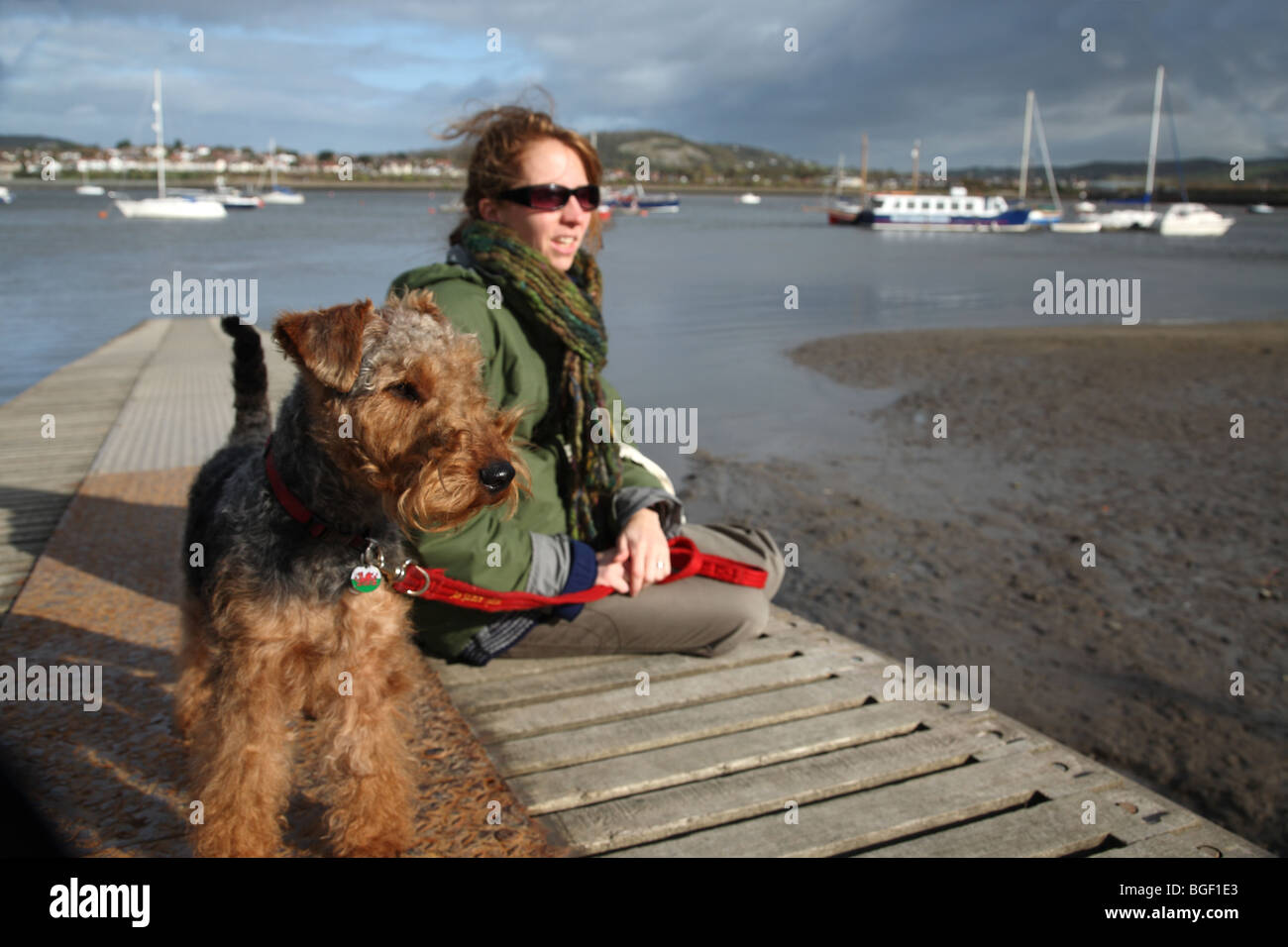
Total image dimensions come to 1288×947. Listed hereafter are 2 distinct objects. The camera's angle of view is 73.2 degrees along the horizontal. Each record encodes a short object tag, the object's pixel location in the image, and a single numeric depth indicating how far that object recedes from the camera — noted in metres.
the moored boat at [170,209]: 54.62
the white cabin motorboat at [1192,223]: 62.50
